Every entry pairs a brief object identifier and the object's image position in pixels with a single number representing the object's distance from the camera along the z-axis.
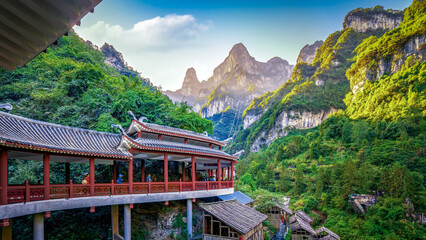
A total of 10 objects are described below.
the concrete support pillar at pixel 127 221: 11.70
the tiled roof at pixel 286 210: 22.99
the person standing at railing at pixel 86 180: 11.21
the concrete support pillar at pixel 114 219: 12.09
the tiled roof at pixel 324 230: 19.72
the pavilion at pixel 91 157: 8.58
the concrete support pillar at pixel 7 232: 8.97
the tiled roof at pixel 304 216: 24.29
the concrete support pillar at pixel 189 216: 14.08
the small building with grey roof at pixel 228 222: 12.09
